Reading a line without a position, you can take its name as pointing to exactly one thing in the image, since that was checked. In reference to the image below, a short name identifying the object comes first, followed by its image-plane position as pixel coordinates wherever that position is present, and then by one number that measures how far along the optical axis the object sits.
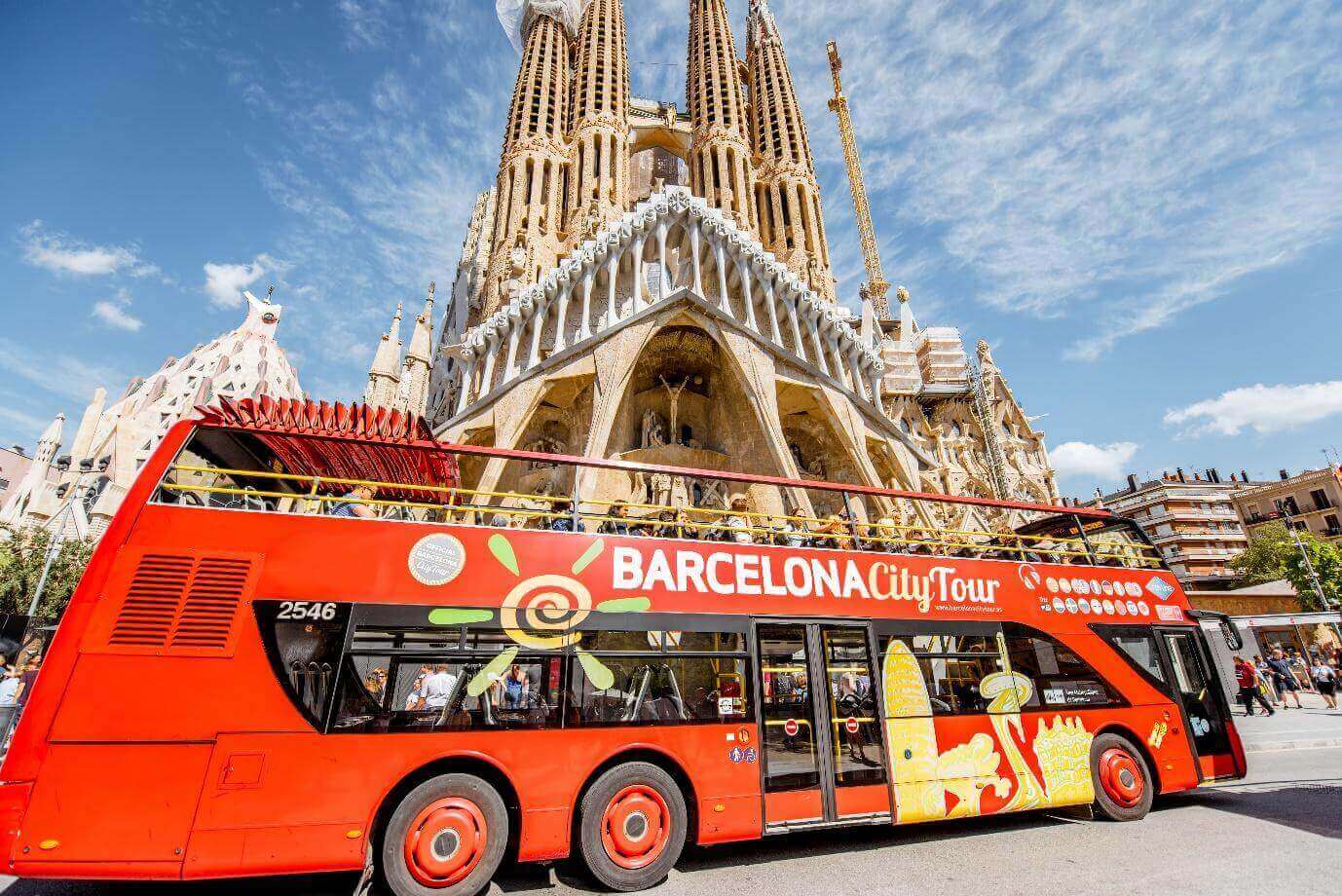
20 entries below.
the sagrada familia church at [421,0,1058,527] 22.89
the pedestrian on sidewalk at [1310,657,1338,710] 15.40
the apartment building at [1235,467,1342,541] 41.18
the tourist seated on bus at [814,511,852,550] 5.69
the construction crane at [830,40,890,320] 58.53
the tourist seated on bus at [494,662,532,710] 4.57
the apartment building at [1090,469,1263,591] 47.34
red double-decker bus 3.83
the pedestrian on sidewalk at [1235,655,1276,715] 13.80
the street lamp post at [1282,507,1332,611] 26.71
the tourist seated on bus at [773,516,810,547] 5.84
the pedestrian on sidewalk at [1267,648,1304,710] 16.62
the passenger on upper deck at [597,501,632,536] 6.00
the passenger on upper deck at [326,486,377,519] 4.78
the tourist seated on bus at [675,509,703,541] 5.59
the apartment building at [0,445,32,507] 49.25
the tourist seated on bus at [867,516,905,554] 5.98
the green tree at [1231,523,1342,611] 29.42
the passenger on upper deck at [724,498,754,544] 5.46
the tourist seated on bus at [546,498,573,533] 4.91
